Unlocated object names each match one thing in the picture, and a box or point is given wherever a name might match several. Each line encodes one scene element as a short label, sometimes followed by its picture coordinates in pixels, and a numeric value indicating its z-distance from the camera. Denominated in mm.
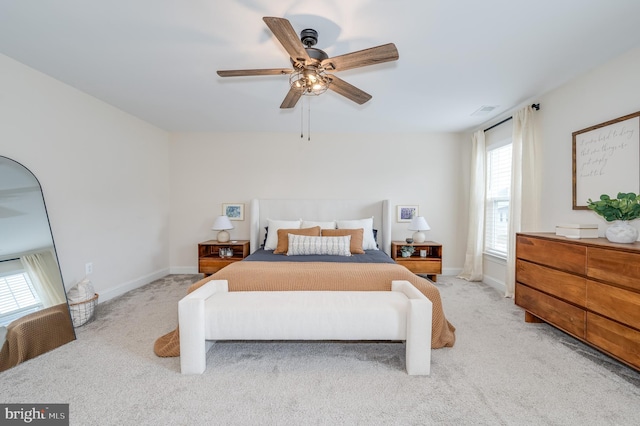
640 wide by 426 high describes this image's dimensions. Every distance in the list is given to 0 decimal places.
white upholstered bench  1906
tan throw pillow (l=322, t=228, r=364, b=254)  3719
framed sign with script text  2266
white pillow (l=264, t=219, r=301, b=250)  3957
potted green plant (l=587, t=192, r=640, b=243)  2074
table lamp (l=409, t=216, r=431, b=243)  4270
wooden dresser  1861
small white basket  2676
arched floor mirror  2125
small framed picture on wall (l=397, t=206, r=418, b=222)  4688
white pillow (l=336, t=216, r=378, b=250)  4031
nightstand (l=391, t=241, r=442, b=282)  4215
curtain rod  3195
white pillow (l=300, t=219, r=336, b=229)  4148
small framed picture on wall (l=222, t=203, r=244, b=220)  4707
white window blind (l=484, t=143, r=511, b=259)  3857
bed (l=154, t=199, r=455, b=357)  2387
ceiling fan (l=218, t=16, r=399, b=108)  1554
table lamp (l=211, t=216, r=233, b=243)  4316
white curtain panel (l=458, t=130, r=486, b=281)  4215
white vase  2096
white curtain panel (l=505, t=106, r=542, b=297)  3209
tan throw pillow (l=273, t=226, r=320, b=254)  3709
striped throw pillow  3502
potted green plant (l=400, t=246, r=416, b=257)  4242
